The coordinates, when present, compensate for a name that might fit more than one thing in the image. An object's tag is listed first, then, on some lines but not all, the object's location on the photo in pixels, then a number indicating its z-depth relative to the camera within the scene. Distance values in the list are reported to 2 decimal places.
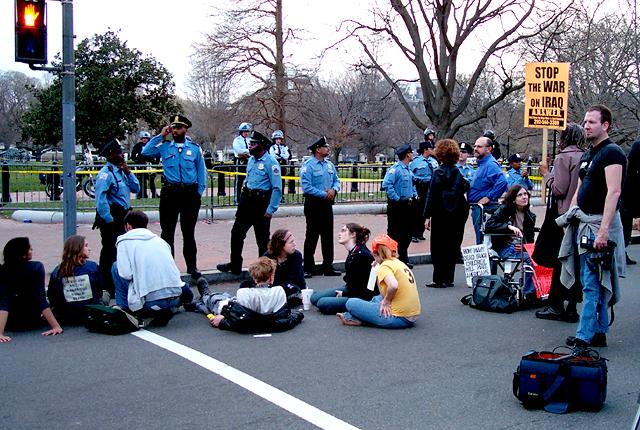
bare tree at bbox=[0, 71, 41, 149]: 71.94
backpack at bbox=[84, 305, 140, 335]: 7.39
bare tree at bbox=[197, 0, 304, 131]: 32.56
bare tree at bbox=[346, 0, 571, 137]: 23.98
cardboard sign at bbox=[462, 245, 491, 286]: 9.44
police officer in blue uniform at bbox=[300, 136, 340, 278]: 10.90
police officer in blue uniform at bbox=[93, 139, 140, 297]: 8.95
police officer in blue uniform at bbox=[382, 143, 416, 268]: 11.64
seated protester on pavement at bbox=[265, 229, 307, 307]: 8.58
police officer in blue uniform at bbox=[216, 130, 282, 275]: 10.48
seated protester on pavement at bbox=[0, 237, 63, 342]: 7.29
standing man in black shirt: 6.46
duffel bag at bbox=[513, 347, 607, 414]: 5.16
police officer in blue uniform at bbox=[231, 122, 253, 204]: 17.30
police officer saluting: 9.97
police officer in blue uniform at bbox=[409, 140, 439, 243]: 13.94
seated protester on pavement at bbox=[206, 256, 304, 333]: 7.50
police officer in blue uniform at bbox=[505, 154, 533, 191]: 13.35
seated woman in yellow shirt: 7.61
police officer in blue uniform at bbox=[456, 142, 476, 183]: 14.12
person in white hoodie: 7.71
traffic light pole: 9.59
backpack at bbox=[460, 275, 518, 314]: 8.58
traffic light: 9.34
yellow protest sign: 12.05
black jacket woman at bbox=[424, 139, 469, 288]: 10.09
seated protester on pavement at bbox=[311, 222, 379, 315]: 8.35
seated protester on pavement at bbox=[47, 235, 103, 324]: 7.71
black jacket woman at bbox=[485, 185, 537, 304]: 9.36
